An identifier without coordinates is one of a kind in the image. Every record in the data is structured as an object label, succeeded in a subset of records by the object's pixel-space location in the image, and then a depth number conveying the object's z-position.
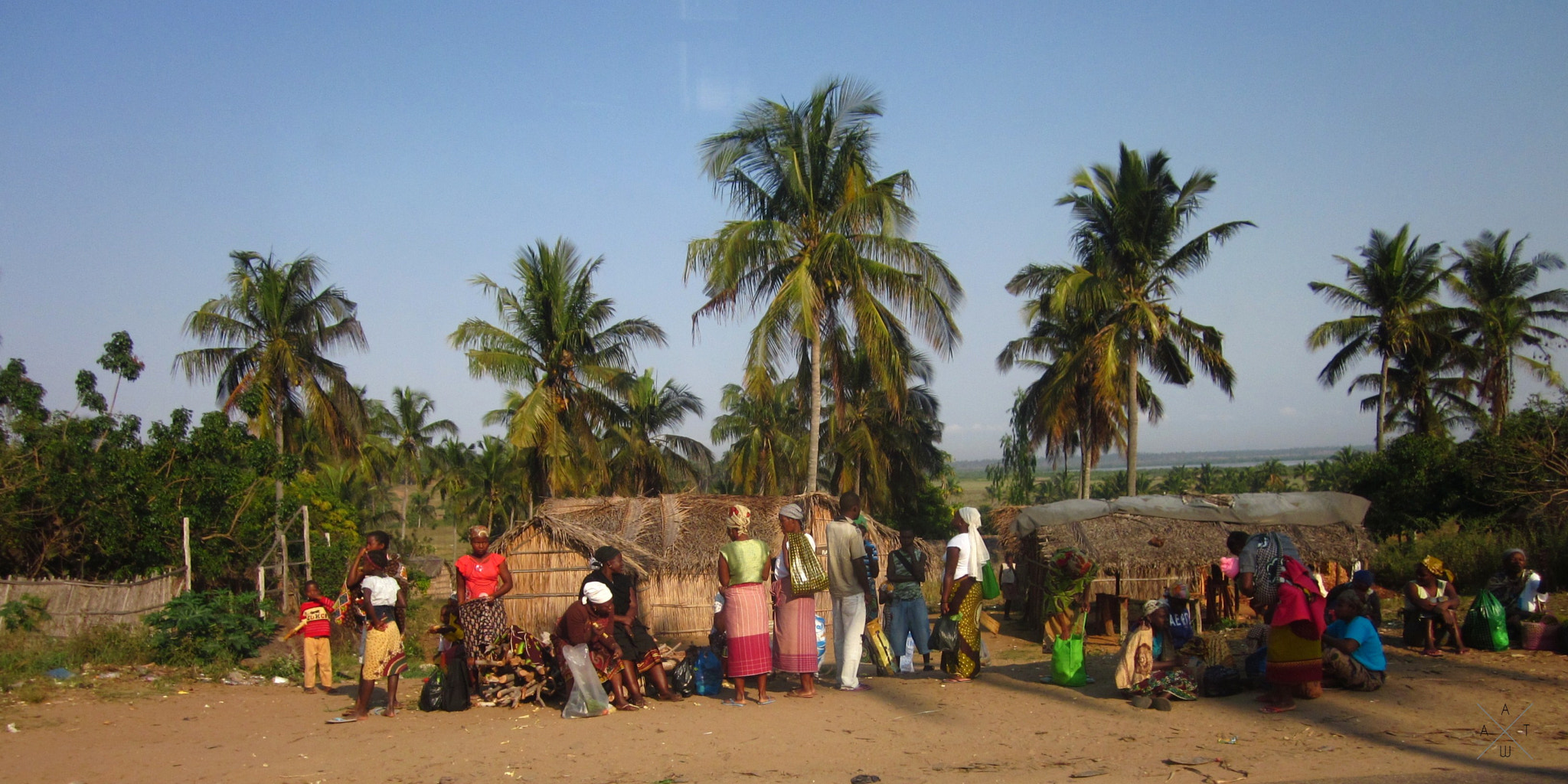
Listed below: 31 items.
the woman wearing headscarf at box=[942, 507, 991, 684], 8.76
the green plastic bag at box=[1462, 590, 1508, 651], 9.69
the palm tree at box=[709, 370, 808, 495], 31.06
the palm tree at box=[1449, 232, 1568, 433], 26.50
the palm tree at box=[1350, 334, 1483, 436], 28.12
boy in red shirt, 9.87
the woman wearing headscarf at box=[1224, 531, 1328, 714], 7.52
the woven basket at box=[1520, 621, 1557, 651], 9.56
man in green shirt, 8.91
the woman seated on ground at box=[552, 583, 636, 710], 7.80
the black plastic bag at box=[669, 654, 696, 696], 8.41
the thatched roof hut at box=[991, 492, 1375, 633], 14.41
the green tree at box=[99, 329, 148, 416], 18.70
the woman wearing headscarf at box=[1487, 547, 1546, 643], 9.76
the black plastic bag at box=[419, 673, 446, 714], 8.15
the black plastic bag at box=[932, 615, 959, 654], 8.92
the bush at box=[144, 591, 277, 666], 10.85
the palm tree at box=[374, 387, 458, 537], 43.12
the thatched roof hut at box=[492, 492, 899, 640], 15.11
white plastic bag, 7.79
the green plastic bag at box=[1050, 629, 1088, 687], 8.61
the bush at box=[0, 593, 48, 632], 11.82
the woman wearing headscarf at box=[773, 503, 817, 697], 8.23
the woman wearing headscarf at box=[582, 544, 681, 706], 8.10
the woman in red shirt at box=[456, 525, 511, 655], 8.09
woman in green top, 8.03
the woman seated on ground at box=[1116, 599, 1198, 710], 7.77
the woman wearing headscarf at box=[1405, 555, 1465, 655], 9.80
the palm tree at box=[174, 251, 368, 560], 23.61
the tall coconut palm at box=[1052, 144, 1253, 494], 21.98
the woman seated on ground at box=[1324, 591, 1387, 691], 7.83
